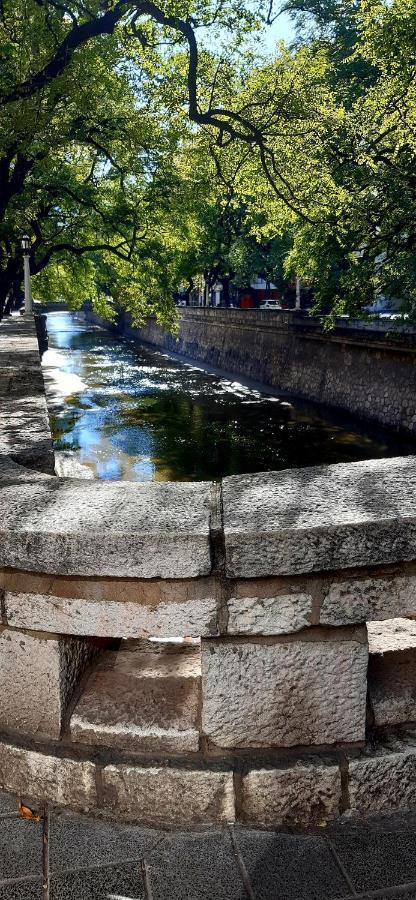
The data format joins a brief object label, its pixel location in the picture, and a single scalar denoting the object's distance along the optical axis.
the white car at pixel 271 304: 52.05
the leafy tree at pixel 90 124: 12.73
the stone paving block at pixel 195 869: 1.99
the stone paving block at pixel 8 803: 2.39
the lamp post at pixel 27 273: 23.12
